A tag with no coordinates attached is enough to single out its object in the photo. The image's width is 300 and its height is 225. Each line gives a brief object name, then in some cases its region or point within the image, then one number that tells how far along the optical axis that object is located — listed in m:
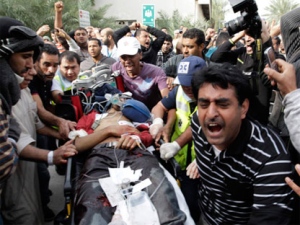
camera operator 2.38
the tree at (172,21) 22.14
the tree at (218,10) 30.09
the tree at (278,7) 27.27
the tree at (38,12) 13.95
